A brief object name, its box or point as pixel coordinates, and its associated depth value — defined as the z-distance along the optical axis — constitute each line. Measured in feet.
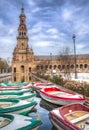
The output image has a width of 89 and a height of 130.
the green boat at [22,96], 27.81
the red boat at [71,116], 14.03
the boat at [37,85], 44.27
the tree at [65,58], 100.44
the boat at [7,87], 41.57
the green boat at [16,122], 13.31
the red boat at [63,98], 24.98
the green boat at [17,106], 19.59
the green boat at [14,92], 31.53
